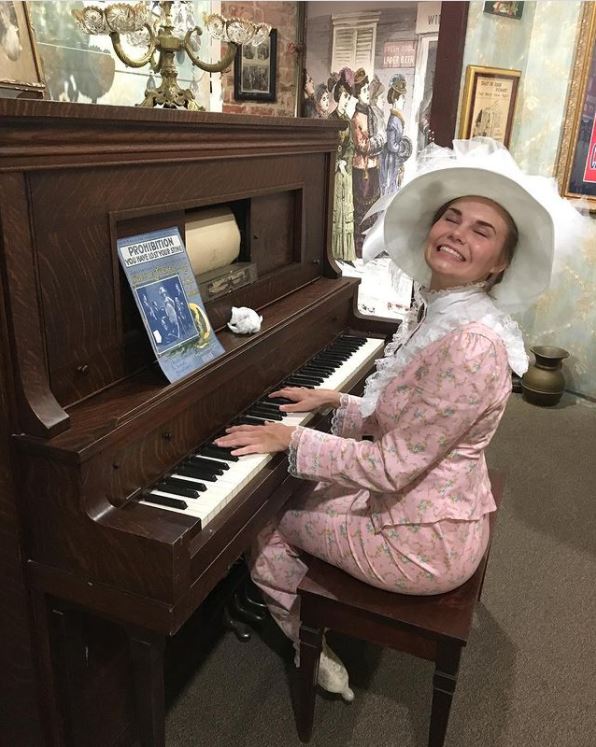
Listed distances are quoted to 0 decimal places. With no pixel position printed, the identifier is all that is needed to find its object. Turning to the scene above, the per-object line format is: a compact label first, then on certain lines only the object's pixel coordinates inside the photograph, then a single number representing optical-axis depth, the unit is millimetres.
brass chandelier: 1583
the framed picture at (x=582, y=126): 3641
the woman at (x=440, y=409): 1412
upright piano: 1126
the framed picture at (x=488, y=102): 3600
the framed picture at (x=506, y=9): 3514
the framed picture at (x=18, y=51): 1473
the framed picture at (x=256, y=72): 4398
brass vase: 4012
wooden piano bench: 1482
